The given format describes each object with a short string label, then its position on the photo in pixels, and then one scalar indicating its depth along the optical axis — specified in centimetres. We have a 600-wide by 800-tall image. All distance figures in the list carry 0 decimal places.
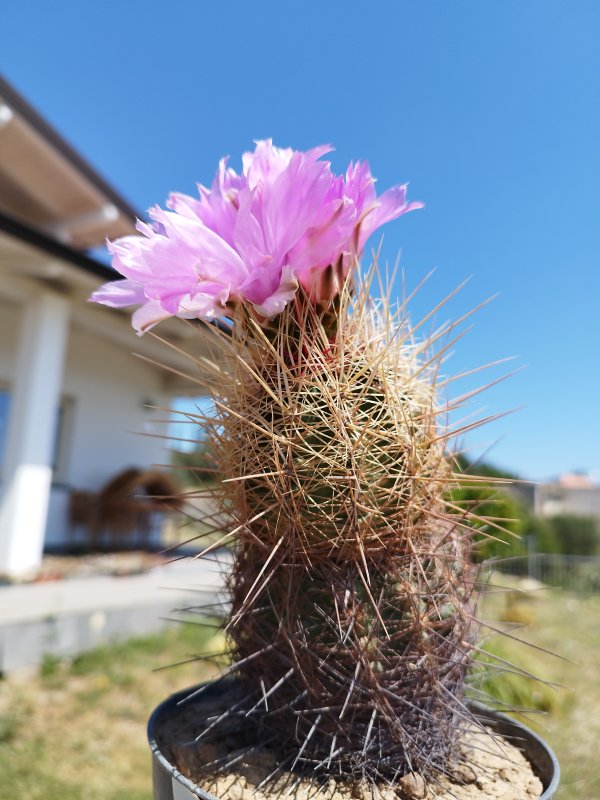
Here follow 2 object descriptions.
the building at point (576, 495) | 3604
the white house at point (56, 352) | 548
